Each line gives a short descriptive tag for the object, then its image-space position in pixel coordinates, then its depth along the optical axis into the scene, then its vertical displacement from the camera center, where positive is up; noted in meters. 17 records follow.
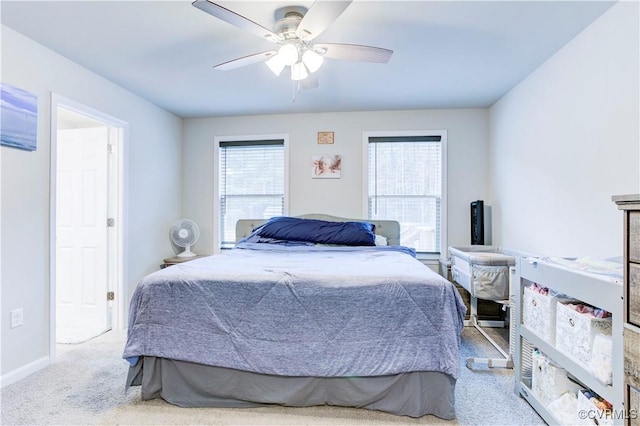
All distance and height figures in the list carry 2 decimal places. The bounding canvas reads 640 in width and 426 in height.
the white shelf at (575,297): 1.23 -0.44
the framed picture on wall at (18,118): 2.15 +0.65
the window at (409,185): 3.99 +0.35
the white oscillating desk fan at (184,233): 3.99 -0.26
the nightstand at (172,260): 3.81 -0.57
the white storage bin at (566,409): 1.53 -0.95
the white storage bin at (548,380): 1.62 -0.86
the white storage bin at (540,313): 1.66 -0.55
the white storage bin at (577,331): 1.38 -0.53
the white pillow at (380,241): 3.45 -0.30
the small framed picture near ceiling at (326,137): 4.09 +0.95
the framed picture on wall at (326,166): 4.07 +0.58
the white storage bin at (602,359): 1.28 -0.59
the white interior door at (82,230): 3.27 -0.19
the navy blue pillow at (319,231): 3.26 -0.20
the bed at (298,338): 1.68 -0.67
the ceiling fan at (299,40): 1.60 +1.01
